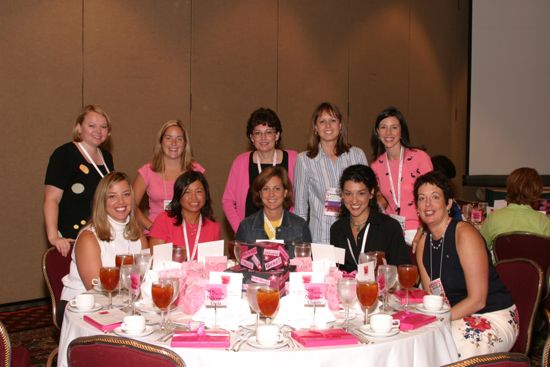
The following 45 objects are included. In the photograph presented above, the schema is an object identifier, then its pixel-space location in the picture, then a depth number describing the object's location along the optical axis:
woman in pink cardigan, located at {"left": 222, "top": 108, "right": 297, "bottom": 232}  4.52
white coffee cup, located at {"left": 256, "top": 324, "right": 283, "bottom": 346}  2.27
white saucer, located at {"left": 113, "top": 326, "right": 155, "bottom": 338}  2.38
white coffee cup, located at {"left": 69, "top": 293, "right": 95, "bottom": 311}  2.73
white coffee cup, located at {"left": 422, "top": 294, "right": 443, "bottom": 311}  2.74
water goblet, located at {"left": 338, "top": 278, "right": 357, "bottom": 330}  2.51
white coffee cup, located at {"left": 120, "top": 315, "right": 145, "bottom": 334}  2.40
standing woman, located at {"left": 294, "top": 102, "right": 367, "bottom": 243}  4.27
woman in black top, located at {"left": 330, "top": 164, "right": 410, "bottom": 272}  3.57
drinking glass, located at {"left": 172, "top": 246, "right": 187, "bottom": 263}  3.09
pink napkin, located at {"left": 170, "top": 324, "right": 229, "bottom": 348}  2.27
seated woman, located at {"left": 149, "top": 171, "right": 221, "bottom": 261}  3.87
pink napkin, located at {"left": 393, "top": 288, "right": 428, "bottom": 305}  2.90
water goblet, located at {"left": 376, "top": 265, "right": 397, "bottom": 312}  2.72
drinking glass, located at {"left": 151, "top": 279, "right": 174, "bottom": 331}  2.43
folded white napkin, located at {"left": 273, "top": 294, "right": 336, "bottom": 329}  2.55
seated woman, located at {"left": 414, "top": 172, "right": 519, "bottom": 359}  2.98
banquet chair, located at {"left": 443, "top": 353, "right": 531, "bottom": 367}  1.78
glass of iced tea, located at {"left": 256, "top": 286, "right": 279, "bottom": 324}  2.38
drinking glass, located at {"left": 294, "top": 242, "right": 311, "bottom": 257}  3.14
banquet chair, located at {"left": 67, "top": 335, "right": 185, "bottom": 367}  1.88
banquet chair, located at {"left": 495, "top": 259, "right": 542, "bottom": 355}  3.29
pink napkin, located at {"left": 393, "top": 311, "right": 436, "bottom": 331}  2.50
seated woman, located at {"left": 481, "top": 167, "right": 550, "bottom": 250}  4.66
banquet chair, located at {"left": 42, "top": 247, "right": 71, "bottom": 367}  3.62
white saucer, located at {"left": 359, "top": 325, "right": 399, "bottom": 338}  2.39
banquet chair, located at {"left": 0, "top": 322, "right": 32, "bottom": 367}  2.41
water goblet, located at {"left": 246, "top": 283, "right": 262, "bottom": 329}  2.41
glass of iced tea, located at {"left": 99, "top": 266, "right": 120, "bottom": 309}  2.75
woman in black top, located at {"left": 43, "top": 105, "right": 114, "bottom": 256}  4.17
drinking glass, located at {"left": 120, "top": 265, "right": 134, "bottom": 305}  2.71
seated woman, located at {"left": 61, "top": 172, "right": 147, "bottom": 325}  3.27
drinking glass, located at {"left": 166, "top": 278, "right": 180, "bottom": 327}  2.47
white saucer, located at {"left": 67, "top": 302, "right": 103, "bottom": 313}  2.72
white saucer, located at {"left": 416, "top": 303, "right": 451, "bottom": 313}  2.73
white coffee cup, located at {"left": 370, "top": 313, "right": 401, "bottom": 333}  2.41
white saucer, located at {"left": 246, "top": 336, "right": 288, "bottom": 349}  2.26
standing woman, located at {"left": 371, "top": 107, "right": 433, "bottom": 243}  4.36
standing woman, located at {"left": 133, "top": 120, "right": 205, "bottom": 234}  4.48
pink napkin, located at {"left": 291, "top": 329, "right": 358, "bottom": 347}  2.29
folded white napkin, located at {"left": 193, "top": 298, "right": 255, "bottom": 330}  2.53
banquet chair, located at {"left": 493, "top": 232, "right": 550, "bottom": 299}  4.24
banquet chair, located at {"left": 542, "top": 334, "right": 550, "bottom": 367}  2.06
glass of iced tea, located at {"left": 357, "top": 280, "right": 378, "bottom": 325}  2.48
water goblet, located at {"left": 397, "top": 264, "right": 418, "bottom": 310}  2.87
